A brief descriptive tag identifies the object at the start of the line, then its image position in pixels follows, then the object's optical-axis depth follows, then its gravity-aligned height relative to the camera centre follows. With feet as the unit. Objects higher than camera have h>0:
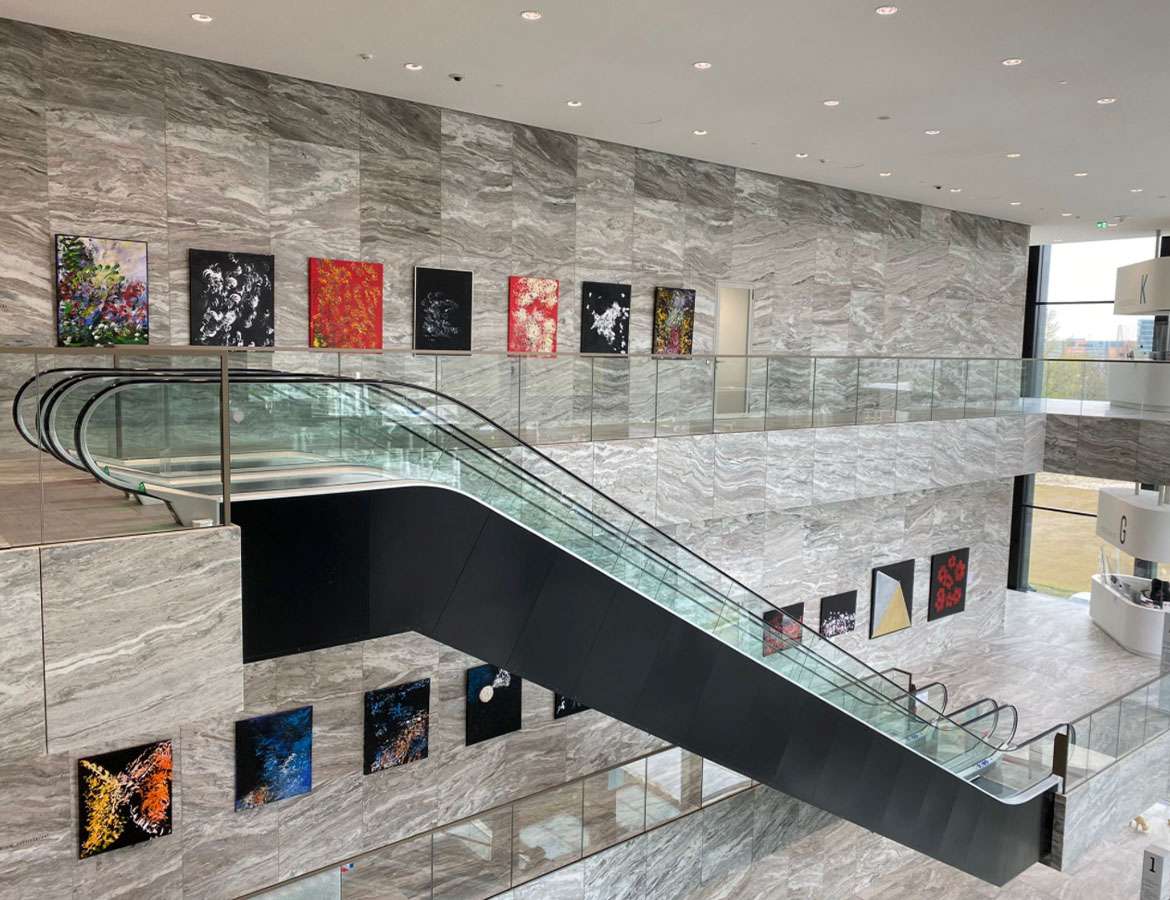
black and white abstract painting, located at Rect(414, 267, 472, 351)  41.83 +1.75
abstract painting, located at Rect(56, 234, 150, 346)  32.55 +1.62
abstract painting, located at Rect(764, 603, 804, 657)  34.83 -10.66
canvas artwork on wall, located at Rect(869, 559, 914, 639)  65.21 -16.41
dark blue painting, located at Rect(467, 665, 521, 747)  43.80 -16.43
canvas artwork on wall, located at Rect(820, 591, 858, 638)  61.93 -16.59
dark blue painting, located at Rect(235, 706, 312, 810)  37.01 -16.35
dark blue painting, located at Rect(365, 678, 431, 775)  40.50 -16.30
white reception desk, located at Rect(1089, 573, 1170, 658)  71.87 -19.33
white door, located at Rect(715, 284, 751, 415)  55.16 +2.17
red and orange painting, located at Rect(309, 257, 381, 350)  38.73 +1.73
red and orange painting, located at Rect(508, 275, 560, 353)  45.01 +1.82
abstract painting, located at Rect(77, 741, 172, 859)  33.45 -16.39
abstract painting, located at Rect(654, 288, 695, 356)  51.39 +1.91
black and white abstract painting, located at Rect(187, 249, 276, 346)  35.53 +1.66
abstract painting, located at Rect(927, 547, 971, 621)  70.13 -16.36
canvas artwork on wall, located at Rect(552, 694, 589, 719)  47.42 -17.72
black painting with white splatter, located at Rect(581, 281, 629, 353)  48.14 +1.83
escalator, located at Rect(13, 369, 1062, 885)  18.72 -5.66
